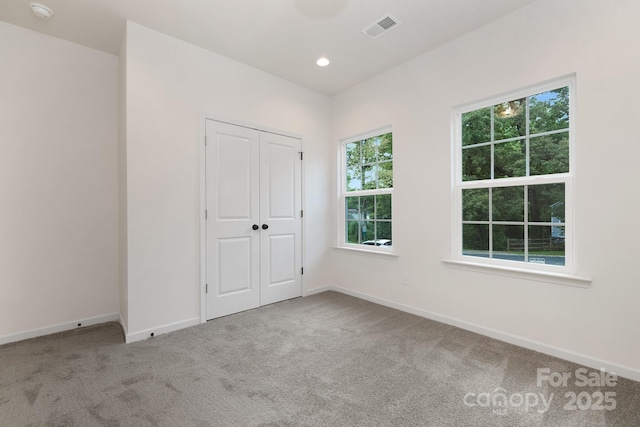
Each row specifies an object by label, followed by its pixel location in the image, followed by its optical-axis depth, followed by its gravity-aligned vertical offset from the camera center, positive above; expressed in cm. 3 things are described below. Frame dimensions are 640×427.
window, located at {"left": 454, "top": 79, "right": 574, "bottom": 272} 229 +28
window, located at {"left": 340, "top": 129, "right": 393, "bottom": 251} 363 +29
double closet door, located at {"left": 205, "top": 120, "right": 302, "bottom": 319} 309 -7
